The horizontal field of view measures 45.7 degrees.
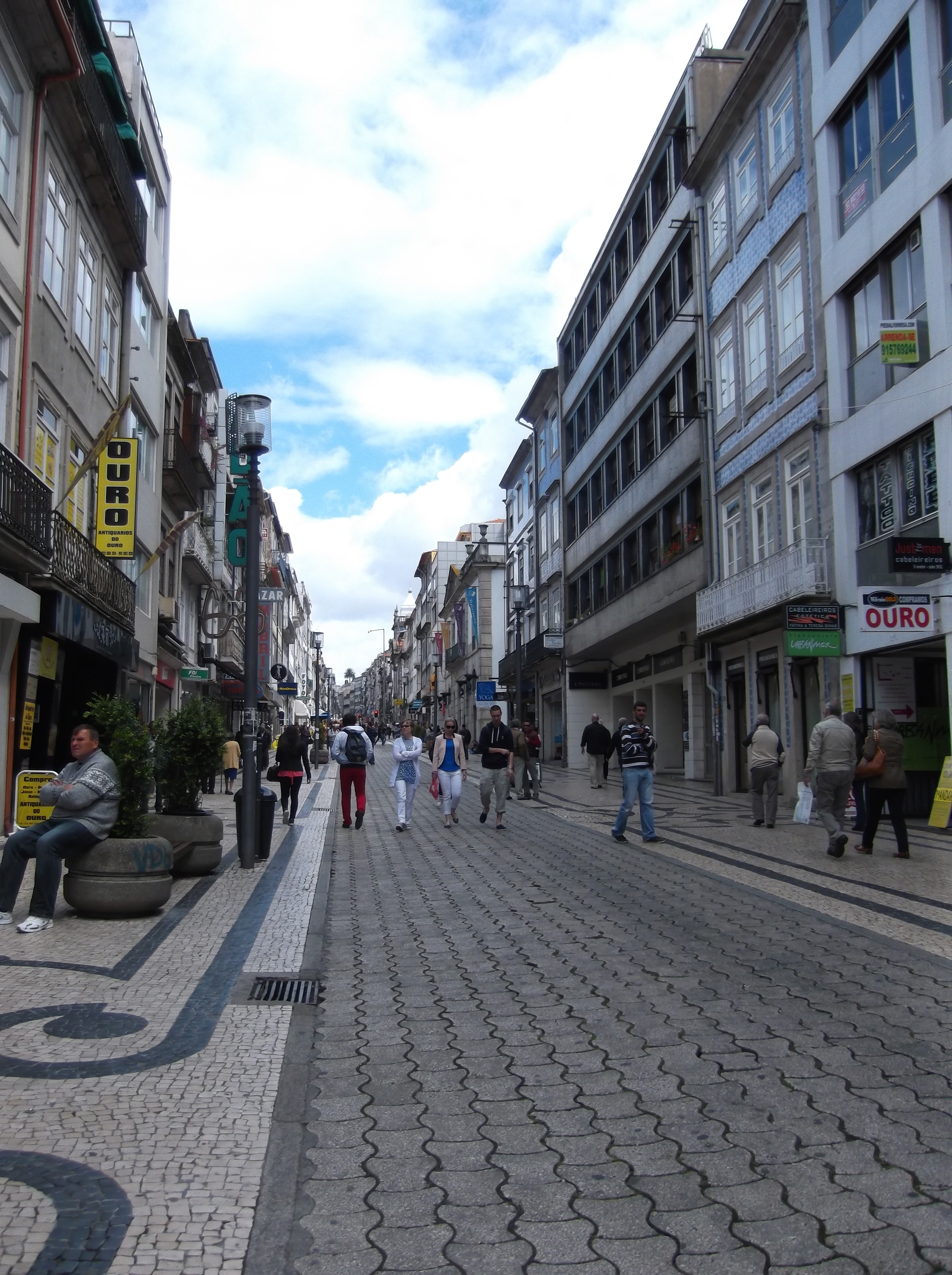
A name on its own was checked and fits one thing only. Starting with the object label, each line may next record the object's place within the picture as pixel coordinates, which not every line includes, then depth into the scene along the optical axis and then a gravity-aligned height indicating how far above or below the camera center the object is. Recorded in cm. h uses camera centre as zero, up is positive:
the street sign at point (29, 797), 1270 -38
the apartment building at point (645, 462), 2783 +866
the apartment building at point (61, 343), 1559 +684
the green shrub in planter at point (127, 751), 880 +9
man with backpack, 1661 +5
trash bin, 1283 -67
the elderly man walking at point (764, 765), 1594 -12
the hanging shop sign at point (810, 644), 1862 +183
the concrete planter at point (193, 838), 1102 -75
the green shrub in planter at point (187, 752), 1078 +9
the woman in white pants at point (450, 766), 1784 -11
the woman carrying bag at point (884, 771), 1270 -18
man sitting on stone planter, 809 -48
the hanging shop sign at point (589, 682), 4047 +271
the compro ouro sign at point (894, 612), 1579 +200
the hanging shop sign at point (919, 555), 1576 +277
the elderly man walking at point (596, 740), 2612 +41
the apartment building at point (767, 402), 2058 +717
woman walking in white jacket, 1708 -21
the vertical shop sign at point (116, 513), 2003 +440
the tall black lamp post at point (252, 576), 1209 +203
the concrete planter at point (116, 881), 845 -89
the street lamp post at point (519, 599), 3369 +476
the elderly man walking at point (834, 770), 1276 -16
